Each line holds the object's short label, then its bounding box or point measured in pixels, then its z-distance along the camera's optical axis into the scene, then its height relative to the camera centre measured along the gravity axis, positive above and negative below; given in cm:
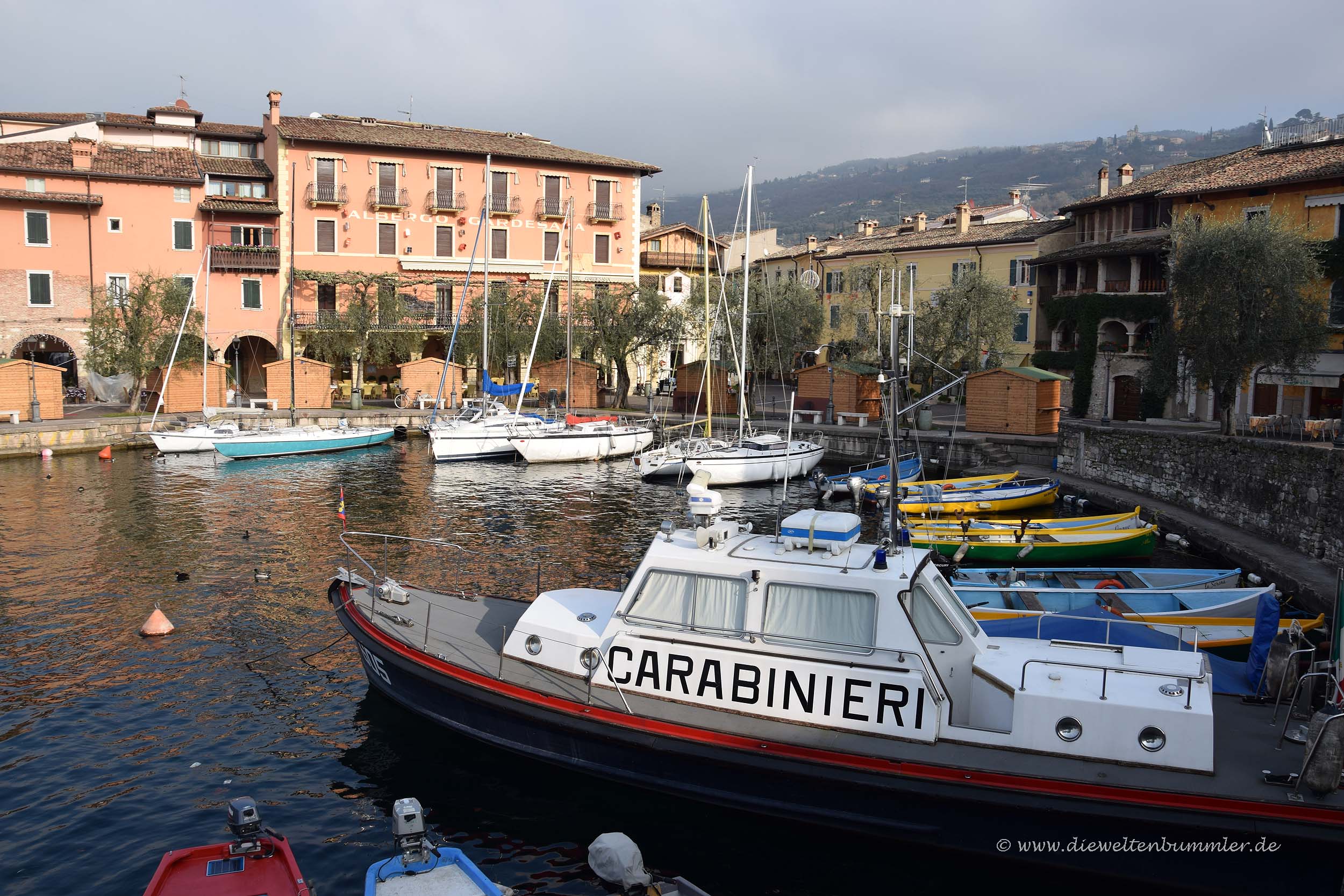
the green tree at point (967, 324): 4522 +300
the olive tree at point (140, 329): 4497 +237
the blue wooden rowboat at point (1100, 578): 1827 -362
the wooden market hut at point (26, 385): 4078 -25
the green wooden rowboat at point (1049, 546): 2291 -366
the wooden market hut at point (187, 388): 4728 -36
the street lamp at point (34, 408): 4088 -121
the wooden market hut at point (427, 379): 5219 +23
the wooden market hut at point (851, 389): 4588 -6
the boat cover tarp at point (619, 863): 859 -418
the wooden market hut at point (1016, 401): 3925 -46
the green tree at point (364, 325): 5084 +303
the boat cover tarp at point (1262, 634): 1212 -306
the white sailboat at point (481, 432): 3856 -192
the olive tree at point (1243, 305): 2778 +252
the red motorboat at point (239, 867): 798 -406
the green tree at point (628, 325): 5325 +327
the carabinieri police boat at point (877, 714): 889 -339
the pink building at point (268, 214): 4881 +903
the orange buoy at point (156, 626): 1634 -410
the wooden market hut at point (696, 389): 5116 -14
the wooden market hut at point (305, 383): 4962 -6
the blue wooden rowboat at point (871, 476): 3166 -292
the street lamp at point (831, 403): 4581 -69
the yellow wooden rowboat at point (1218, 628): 1507 -370
